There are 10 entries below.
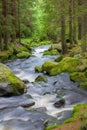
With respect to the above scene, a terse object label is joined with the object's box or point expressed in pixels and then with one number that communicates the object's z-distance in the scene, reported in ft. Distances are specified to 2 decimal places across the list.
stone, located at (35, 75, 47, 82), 34.65
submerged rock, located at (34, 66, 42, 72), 41.39
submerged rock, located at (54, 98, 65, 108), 25.32
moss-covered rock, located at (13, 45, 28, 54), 57.16
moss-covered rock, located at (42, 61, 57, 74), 39.28
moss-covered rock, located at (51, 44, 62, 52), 62.87
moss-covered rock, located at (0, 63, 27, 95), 28.55
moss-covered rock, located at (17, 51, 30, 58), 55.27
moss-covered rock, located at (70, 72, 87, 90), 32.09
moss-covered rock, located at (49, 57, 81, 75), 38.09
